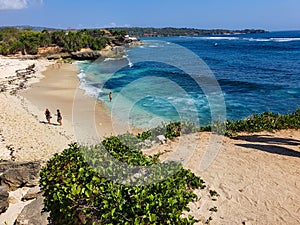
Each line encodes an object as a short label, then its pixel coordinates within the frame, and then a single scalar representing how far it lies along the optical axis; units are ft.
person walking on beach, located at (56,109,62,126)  62.84
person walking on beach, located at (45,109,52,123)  63.57
